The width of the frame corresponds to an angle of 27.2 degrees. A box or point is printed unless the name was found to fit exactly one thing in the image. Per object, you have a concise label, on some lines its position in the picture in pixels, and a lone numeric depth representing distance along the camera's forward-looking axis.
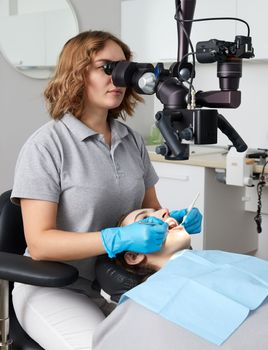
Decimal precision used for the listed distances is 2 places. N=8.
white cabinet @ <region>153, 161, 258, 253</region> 2.88
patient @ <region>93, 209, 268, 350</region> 1.06
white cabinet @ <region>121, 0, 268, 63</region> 2.81
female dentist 1.28
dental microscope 0.96
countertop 2.76
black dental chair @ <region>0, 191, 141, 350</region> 1.21
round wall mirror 2.99
